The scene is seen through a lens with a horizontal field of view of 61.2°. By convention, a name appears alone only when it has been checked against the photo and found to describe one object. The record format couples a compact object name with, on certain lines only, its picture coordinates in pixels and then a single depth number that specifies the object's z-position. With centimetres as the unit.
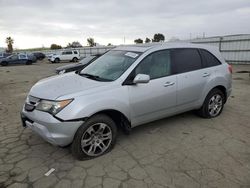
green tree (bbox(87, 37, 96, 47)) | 7722
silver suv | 296
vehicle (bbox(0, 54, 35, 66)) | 2486
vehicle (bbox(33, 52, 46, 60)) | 3710
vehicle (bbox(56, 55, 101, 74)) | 917
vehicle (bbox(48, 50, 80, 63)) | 2897
